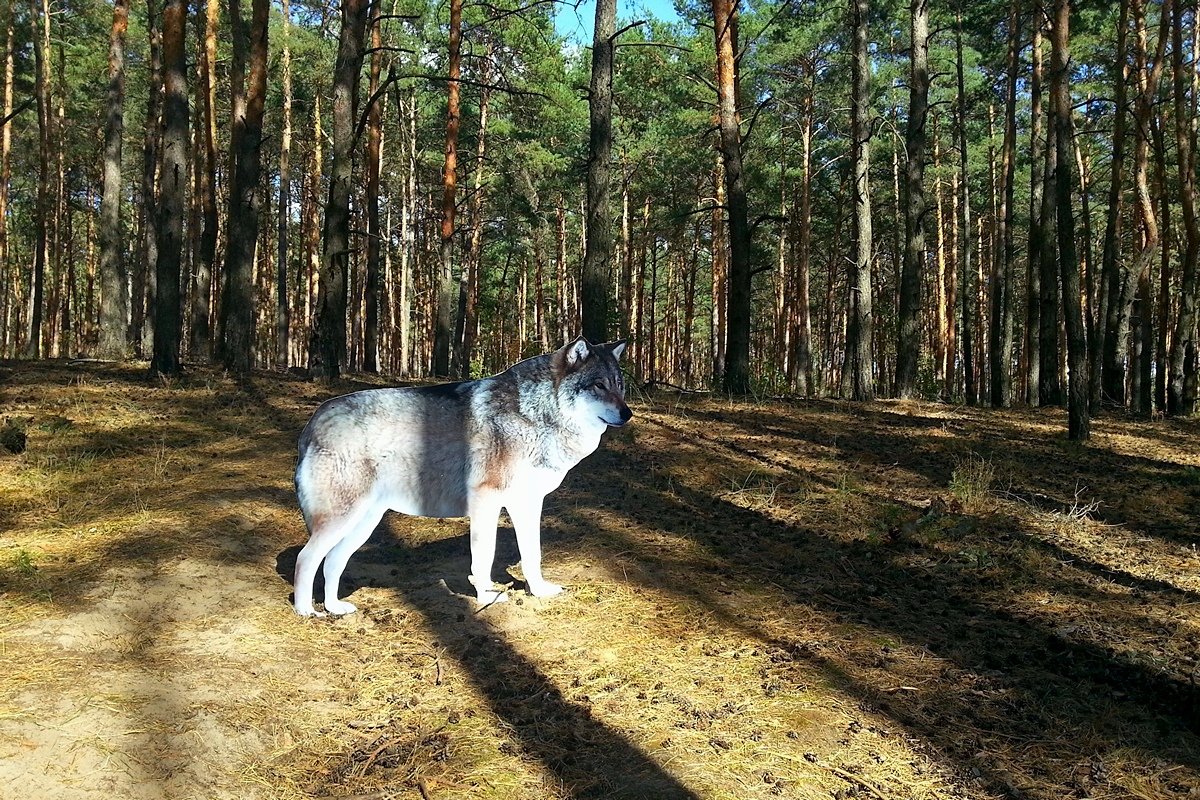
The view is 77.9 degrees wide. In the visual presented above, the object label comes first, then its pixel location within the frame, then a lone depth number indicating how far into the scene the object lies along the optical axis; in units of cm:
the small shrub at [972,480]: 749
